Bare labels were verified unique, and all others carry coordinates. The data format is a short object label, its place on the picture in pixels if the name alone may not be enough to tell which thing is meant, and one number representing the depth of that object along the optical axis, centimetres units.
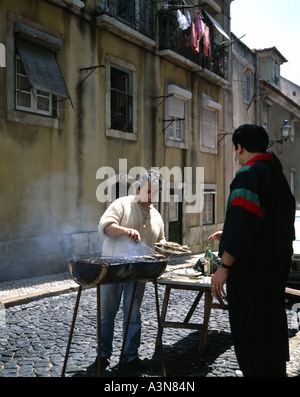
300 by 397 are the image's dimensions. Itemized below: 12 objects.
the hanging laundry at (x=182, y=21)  1401
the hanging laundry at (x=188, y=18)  1428
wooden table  486
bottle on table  551
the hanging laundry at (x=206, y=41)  1530
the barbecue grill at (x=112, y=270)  349
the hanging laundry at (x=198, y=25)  1462
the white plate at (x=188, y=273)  539
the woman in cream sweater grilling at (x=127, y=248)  421
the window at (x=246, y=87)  2161
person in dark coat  280
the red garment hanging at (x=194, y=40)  1436
